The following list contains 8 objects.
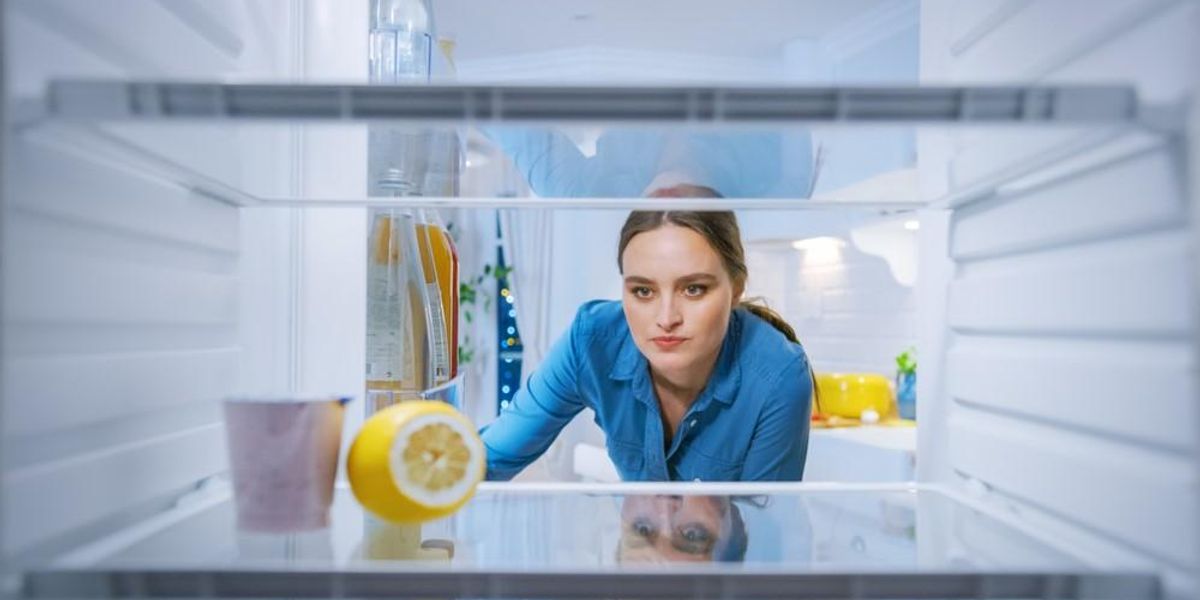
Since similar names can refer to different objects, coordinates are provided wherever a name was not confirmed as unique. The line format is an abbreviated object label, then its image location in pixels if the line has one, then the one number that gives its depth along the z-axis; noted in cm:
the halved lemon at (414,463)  73
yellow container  323
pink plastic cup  70
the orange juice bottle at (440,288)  116
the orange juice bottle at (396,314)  113
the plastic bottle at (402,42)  116
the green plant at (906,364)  318
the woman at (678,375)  156
